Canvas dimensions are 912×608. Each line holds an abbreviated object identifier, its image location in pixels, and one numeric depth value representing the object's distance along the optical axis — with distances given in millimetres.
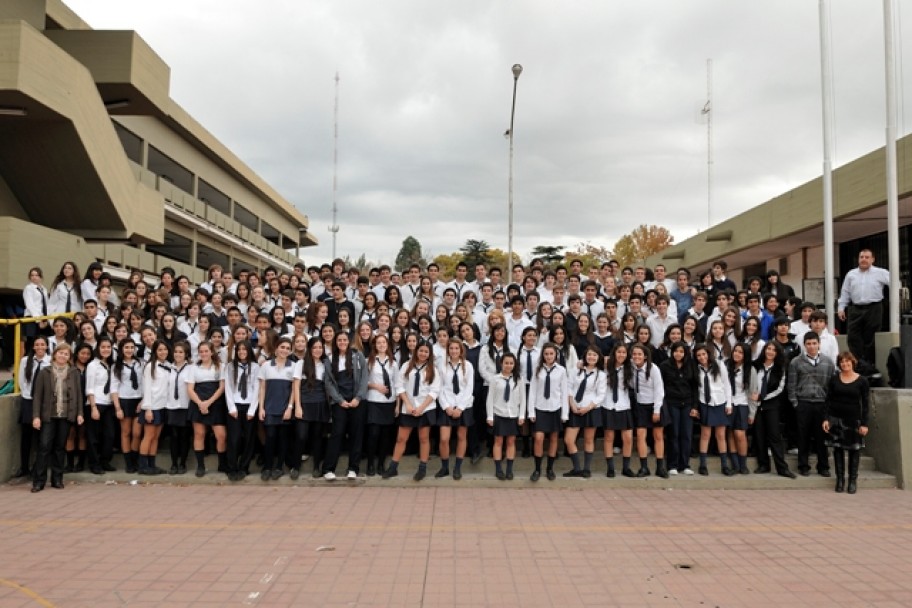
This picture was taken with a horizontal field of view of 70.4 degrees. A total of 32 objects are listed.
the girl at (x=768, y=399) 8578
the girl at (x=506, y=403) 8258
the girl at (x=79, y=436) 8547
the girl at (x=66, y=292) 10203
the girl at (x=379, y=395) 8430
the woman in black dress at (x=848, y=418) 8047
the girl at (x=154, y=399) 8414
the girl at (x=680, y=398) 8461
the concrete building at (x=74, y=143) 13594
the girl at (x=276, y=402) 8312
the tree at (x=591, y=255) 56375
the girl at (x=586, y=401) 8427
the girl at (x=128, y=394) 8539
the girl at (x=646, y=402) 8398
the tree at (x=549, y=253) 54688
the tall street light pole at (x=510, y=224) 23122
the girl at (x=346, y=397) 8336
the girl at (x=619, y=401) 8414
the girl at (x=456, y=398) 8281
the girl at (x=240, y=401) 8375
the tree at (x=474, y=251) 57188
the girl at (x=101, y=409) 8414
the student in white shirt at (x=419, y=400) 8297
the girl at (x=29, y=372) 8398
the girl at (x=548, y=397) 8305
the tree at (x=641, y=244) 54688
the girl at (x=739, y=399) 8562
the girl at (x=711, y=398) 8492
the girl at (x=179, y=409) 8453
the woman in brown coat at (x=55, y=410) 7980
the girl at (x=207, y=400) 8414
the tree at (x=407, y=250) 90438
